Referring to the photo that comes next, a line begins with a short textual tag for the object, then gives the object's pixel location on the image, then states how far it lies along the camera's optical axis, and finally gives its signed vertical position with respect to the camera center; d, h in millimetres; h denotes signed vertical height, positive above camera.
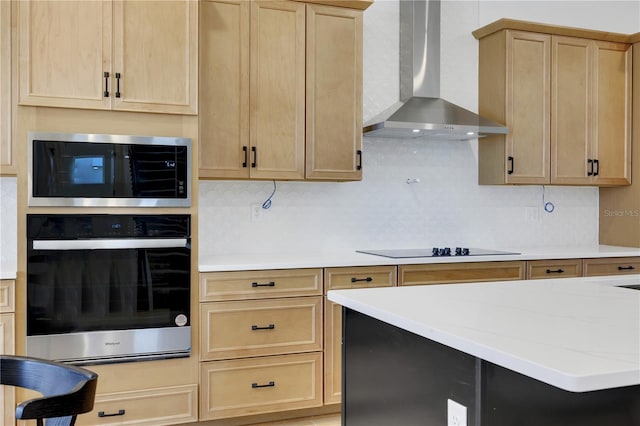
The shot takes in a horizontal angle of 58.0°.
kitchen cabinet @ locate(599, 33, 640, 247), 4496 +46
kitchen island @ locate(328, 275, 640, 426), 1169 -308
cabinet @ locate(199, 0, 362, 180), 3402 +729
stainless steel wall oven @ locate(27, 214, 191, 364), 2857 -398
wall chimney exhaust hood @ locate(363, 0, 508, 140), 3900 +920
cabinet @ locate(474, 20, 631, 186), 4199 +800
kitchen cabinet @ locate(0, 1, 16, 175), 2852 +573
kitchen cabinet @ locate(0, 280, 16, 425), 2789 -604
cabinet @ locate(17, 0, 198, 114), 2863 +795
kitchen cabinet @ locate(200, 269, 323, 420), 3129 -737
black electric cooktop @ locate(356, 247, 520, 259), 3762 -289
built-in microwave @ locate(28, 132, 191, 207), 2867 +199
